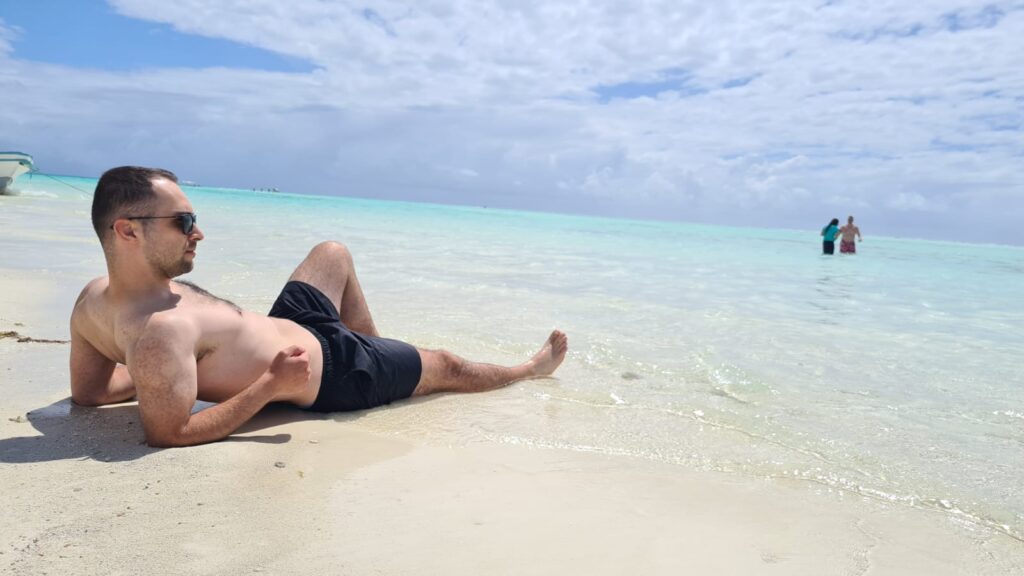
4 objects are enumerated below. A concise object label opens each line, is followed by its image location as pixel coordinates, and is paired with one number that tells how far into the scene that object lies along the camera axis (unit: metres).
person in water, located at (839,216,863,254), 21.64
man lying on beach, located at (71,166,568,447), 2.49
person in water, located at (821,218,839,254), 21.77
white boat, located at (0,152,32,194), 23.17
